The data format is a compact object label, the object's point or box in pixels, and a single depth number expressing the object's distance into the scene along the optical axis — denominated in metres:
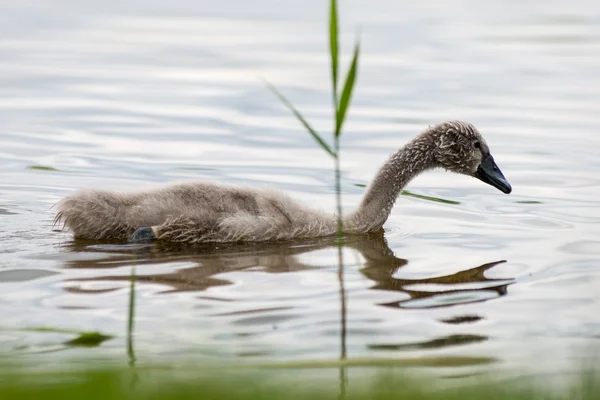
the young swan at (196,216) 17.66
